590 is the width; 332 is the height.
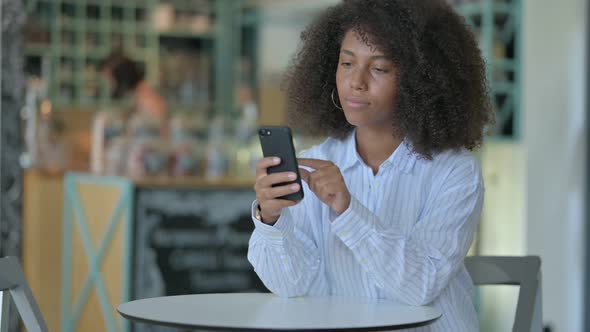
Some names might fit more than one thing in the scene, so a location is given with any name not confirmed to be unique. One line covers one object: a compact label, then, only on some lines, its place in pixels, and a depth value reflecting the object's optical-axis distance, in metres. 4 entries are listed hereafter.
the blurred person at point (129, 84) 11.65
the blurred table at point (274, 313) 3.25
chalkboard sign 8.06
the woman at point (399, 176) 3.80
